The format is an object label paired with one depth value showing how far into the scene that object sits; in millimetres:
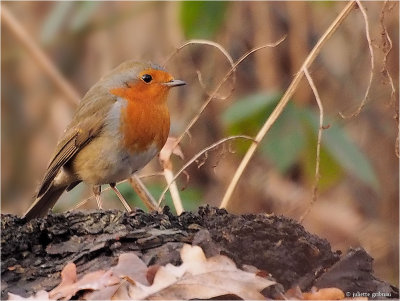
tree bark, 5121
